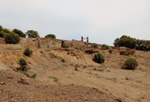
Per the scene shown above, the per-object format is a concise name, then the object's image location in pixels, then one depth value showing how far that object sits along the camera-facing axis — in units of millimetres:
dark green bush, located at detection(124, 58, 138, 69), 20269
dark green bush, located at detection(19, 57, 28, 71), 10859
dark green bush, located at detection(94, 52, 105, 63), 23031
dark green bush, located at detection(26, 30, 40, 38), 36625
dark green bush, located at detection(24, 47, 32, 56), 15760
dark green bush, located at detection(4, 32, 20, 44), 19859
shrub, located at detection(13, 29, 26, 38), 29509
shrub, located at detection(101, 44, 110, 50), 30153
